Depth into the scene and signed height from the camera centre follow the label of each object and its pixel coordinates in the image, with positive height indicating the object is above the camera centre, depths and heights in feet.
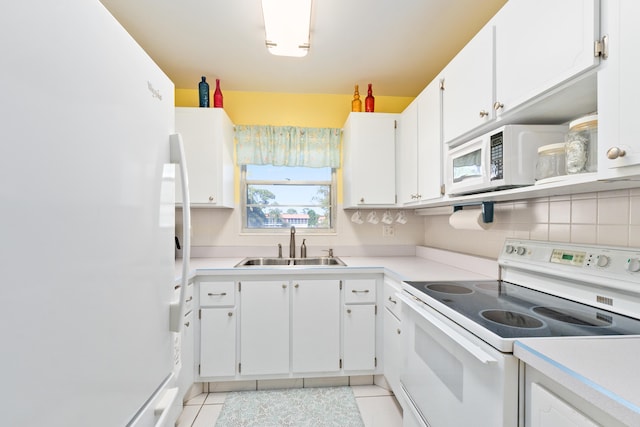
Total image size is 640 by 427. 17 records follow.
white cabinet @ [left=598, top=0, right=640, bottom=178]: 2.22 +1.06
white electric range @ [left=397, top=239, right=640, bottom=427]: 2.70 -1.21
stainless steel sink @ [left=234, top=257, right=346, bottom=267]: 7.87 -1.41
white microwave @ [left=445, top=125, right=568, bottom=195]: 3.60 +0.86
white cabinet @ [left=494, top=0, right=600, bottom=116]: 2.59 +1.90
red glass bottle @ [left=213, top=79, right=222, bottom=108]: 7.36 +3.16
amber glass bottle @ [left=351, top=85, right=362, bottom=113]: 7.72 +3.19
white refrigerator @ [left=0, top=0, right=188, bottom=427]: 1.30 -0.05
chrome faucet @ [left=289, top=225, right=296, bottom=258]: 8.11 -0.92
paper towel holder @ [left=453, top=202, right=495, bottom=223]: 5.27 +0.06
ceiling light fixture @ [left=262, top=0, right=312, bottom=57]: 4.54 +3.48
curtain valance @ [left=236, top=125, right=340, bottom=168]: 8.13 +2.09
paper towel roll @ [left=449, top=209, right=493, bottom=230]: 5.24 -0.11
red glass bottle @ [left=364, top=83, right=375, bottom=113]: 7.73 +3.23
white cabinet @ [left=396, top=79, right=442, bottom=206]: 5.51 +1.52
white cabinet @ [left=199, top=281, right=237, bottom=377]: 6.17 -2.73
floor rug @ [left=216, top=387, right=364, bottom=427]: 5.39 -4.19
